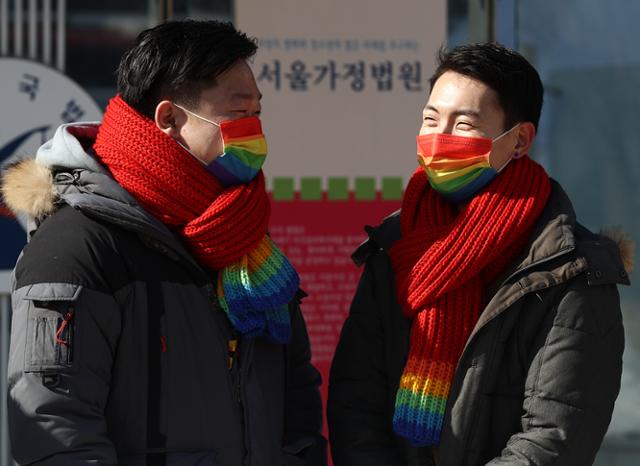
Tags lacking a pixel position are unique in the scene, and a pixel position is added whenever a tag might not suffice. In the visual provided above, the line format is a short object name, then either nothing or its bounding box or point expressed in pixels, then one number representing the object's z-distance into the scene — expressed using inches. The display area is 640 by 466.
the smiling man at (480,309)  193.0
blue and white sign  339.0
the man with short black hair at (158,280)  171.5
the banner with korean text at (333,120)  345.4
